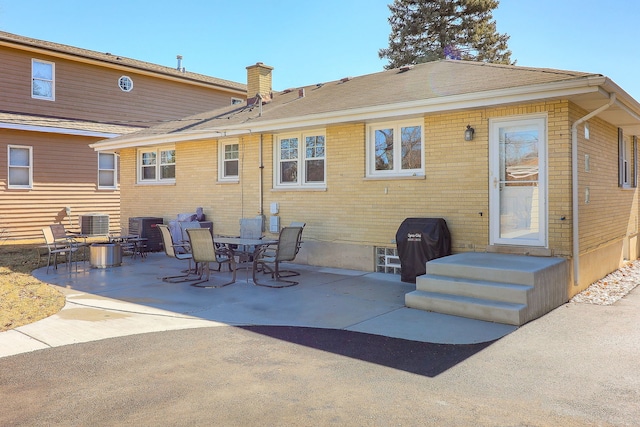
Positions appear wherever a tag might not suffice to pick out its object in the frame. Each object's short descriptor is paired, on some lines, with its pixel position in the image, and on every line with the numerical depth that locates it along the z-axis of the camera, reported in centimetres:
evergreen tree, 2820
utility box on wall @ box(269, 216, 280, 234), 1209
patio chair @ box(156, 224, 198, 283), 971
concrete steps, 646
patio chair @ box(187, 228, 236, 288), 888
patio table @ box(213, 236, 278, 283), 956
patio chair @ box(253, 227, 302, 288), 915
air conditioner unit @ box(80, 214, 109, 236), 1730
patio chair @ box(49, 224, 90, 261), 1123
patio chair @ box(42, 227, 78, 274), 1078
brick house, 811
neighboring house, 1697
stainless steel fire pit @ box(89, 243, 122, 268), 1147
